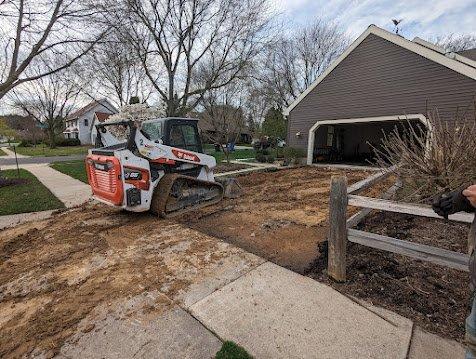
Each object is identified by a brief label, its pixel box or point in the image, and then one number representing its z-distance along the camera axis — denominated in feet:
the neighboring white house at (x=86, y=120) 174.09
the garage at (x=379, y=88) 37.37
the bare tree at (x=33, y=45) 32.24
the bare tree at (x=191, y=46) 54.49
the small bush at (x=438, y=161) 10.36
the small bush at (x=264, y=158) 56.65
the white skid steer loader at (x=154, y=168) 17.63
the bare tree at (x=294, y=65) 105.91
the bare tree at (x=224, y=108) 57.06
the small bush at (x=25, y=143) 156.25
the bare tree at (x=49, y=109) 133.28
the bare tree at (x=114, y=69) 39.17
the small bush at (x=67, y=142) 146.86
